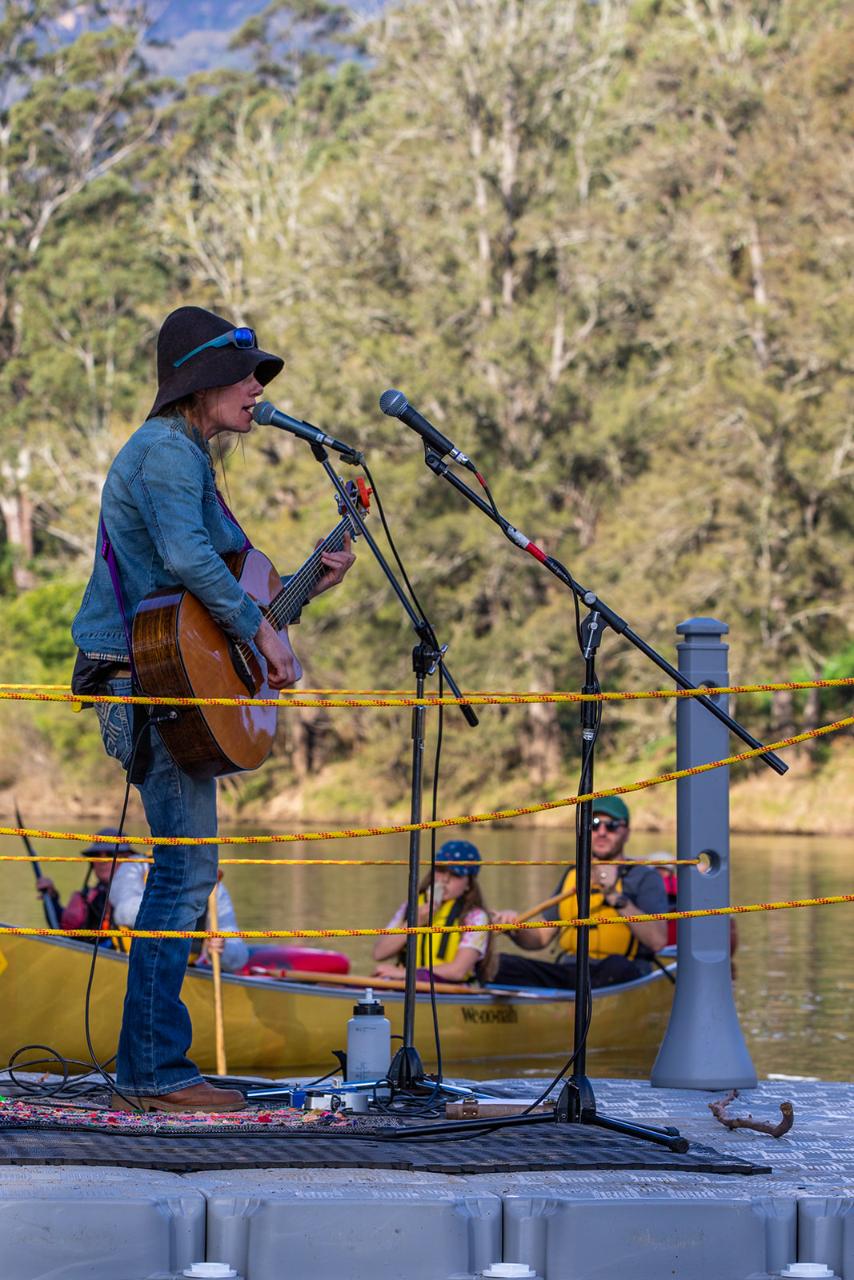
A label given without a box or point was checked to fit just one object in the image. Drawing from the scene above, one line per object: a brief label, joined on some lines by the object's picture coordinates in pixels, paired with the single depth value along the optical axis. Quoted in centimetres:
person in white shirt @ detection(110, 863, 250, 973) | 1927
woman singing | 999
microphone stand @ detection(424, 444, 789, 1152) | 988
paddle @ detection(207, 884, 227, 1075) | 1809
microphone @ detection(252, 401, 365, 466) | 1062
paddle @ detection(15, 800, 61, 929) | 2071
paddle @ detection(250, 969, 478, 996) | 1984
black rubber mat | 859
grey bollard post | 1218
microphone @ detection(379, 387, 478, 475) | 1048
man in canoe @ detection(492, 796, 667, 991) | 1948
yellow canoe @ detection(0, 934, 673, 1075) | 1758
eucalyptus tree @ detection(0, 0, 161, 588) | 9712
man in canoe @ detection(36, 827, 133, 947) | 2006
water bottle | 1141
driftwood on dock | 1008
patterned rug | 937
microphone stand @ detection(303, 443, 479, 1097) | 1071
